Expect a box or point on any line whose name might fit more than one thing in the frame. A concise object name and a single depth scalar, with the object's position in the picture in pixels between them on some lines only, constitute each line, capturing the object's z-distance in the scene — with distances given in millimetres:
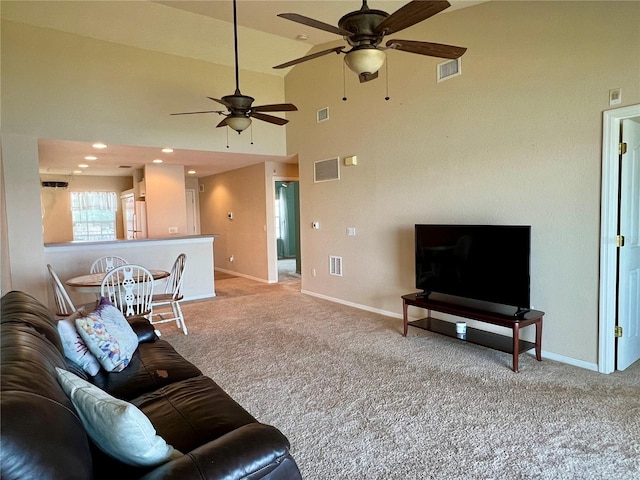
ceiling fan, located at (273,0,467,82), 2184
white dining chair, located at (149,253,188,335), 4500
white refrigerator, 8031
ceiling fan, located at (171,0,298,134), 3797
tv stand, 3363
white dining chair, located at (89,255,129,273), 5270
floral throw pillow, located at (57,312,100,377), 2275
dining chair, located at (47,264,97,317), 4047
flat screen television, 3502
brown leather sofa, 1012
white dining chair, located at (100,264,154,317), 4023
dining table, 4062
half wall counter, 5555
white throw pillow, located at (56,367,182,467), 1273
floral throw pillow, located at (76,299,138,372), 2373
